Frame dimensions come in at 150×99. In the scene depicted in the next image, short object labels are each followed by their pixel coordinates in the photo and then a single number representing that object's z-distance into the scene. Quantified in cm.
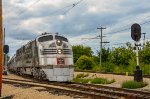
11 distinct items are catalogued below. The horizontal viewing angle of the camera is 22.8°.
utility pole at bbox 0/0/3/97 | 1745
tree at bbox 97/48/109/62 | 8125
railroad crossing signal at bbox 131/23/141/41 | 2345
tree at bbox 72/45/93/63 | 9356
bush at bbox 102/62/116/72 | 4920
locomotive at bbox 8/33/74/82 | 2591
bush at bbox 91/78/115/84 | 2753
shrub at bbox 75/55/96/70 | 5778
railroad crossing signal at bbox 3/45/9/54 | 4681
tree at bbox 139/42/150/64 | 4800
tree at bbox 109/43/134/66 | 5725
